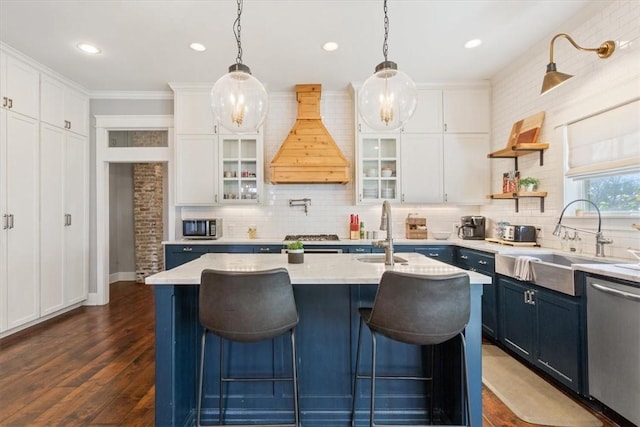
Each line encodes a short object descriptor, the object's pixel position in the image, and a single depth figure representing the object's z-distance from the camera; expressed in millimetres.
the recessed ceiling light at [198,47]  3198
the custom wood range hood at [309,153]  4043
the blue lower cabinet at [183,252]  3949
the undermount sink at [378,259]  2153
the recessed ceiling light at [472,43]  3172
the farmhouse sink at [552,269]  2117
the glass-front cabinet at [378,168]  4203
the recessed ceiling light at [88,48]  3232
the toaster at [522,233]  3227
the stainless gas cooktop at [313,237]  4020
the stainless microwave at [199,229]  4070
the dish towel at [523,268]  2461
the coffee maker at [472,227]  4012
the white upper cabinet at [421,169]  4188
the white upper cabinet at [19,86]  3236
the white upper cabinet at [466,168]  4176
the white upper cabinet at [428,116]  4191
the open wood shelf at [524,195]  3161
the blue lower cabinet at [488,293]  3010
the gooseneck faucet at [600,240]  2426
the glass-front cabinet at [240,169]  4207
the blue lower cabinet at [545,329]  2080
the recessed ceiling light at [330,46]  3189
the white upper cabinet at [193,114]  4168
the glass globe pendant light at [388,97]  1879
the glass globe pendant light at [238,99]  1898
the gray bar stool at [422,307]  1401
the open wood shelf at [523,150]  3159
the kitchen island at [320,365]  1856
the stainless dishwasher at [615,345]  1731
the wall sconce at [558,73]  2404
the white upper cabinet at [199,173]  4184
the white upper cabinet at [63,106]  3721
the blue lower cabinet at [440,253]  3865
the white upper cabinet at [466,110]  4176
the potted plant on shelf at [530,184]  3266
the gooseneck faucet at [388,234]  1916
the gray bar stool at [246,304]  1457
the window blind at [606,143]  2342
